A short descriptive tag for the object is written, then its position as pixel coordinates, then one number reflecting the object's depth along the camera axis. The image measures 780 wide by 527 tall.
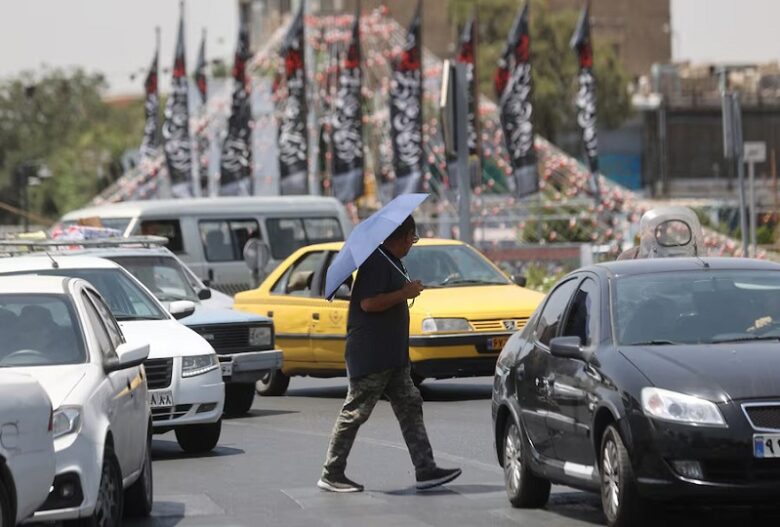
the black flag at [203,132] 55.38
